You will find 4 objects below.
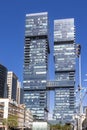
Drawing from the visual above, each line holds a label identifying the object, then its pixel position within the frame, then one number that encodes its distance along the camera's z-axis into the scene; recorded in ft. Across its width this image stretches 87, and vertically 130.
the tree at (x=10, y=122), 256.01
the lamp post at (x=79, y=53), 115.70
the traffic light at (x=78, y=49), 115.45
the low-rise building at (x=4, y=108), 282.07
